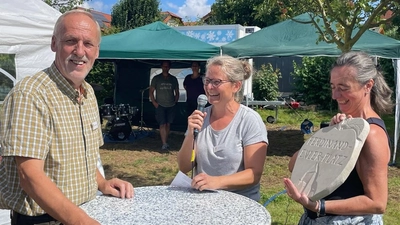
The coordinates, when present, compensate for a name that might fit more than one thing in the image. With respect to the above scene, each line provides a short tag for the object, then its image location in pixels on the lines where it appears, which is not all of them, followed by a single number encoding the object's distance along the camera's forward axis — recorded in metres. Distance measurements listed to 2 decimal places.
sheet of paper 2.31
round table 1.79
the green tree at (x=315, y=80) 15.77
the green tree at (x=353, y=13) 4.43
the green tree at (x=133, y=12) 27.16
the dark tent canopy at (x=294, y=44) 7.59
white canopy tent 3.80
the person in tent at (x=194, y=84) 9.41
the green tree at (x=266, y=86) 15.86
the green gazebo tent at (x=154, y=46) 8.36
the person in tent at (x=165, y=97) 9.37
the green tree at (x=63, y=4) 13.20
